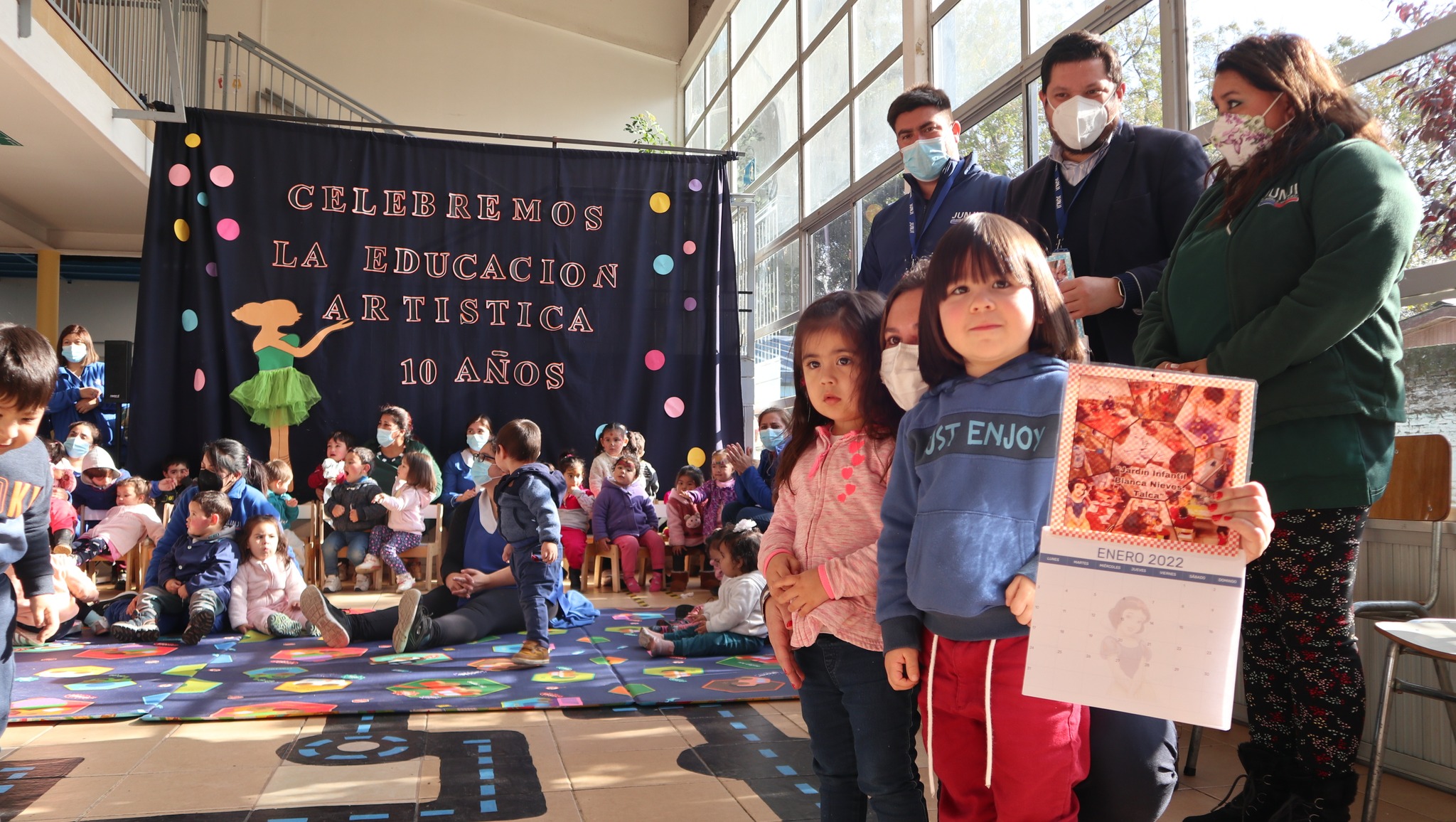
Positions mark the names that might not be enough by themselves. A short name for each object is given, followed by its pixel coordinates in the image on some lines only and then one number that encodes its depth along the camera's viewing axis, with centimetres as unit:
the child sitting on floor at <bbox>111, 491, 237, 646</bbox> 428
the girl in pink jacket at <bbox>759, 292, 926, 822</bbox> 151
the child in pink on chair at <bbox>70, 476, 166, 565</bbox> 565
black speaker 778
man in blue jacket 235
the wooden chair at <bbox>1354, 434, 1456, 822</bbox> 184
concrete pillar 904
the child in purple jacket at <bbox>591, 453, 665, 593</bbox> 623
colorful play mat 301
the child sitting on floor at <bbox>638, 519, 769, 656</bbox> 391
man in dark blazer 200
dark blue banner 635
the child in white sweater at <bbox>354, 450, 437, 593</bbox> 617
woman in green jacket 152
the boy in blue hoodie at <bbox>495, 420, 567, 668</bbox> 379
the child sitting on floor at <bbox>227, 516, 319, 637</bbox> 444
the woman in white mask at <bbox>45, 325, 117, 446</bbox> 632
